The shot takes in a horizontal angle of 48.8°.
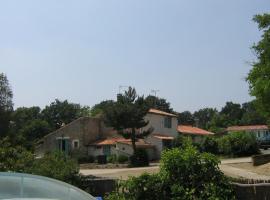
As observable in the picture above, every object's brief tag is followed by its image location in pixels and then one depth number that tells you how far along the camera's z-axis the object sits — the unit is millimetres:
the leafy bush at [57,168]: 7078
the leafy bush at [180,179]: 6392
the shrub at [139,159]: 28138
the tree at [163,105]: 56476
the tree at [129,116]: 30201
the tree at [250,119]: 75153
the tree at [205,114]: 89847
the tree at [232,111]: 84870
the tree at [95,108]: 62569
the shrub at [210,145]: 33946
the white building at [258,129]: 62492
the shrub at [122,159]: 31984
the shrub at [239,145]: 32403
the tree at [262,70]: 14349
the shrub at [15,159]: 7397
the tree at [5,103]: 35329
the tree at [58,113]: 64631
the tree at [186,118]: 79347
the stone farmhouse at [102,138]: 34518
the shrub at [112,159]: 32385
